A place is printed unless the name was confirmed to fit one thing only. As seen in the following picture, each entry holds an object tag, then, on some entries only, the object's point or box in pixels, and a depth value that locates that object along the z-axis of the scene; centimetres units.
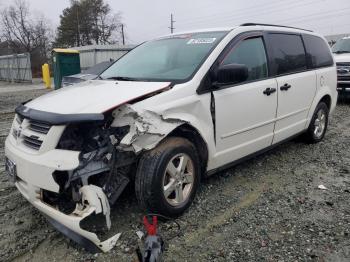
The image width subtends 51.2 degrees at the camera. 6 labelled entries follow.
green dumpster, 1565
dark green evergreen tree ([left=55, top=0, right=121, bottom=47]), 5859
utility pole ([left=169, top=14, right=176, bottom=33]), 5847
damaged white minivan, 285
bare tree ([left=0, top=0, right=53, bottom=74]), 5722
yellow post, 1975
